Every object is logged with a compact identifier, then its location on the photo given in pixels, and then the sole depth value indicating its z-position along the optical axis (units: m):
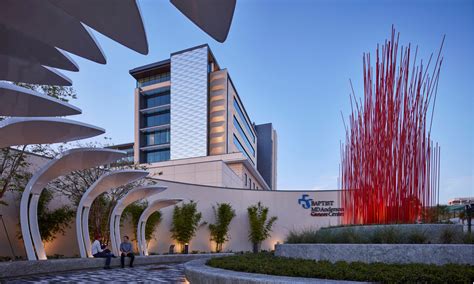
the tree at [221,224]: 23.12
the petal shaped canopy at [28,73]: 4.70
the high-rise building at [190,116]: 44.84
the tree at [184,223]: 21.38
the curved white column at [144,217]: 17.18
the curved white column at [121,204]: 15.30
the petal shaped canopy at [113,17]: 3.46
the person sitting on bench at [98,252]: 13.31
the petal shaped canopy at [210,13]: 3.20
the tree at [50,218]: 15.00
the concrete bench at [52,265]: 9.91
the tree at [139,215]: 19.52
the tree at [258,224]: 24.12
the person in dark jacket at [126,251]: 13.59
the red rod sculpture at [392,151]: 8.77
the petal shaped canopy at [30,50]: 4.40
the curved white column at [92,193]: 13.16
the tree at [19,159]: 12.70
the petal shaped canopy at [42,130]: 7.17
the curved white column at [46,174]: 10.62
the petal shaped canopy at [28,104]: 5.34
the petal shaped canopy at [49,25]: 3.88
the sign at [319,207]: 25.45
